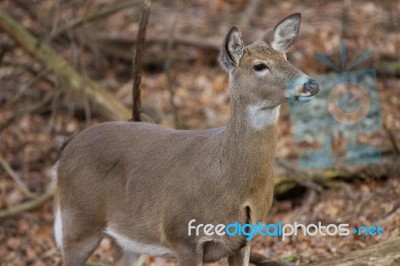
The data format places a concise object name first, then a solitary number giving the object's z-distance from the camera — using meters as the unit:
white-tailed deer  10.69
